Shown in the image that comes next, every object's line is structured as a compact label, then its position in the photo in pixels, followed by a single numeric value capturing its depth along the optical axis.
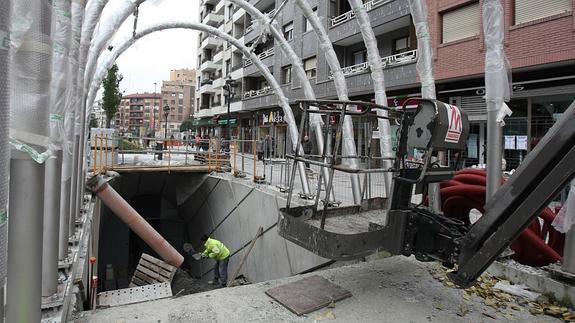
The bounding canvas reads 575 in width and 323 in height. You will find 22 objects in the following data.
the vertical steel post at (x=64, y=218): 4.37
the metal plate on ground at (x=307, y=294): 3.85
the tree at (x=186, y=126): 76.46
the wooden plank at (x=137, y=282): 10.31
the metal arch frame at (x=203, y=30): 11.96
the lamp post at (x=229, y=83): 25.07
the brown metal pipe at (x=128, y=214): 9.38
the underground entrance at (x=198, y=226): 10.12
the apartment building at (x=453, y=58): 11.55
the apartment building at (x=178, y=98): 129.88
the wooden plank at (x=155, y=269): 10.00
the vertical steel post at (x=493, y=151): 4.99
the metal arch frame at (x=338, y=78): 8.53
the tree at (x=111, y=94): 37.94
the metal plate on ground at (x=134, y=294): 6.47
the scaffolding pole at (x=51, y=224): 3.39
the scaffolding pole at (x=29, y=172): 2.20
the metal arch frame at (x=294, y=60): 10.20
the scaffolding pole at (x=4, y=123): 1.49
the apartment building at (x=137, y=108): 141.00
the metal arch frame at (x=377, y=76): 7.50
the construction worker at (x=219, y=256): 9.68
